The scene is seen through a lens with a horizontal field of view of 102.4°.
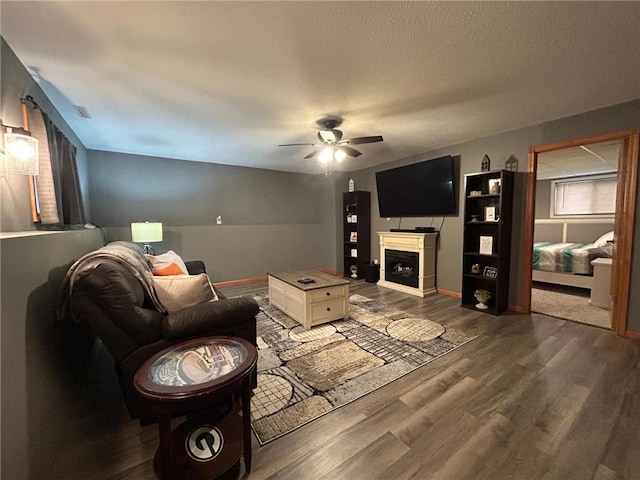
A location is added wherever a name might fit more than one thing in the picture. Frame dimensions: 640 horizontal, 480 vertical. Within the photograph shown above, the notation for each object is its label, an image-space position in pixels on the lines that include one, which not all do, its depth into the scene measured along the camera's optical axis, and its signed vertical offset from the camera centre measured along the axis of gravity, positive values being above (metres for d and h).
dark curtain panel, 2.06 +0.44
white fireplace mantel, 4.13 -0.57
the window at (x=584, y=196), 5.57 +0.39
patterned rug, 1.72 -1.24
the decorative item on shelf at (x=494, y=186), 3.31 +0.39
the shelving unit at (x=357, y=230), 5.38 -0.23
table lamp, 3.81 -0.11
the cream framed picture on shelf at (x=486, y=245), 3.42 -0.39
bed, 4.15 -0.80
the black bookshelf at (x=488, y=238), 3.27 -0.29
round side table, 1.06 -0.72
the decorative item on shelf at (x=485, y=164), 3.45 +0.71
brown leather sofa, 1.39 -0.56
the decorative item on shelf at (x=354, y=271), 5.42 -1.09
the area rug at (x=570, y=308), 3.06 -1.27
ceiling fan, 2.85 +0.91
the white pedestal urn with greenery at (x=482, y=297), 3.44 -1.08
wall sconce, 1.37 +0.41
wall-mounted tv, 4.00 +0.49
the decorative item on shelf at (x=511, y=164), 3.34 +0.67
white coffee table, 2.89 -0.92
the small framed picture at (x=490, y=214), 3.38 +0.03
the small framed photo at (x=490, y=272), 3.44 -0.76
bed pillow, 4.50 -0.48
